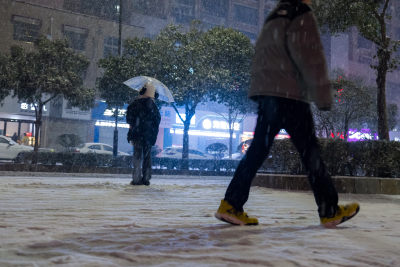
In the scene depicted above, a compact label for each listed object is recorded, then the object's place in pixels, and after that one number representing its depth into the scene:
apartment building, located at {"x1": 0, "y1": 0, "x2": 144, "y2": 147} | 30.66
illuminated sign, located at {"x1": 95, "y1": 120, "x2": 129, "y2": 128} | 35.13
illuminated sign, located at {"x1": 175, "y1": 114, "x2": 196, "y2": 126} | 41.14
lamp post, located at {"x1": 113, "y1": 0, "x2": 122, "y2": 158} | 21.64
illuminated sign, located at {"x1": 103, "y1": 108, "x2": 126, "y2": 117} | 34.58
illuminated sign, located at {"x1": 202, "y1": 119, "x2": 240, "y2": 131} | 43.94
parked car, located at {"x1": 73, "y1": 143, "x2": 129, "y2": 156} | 25.14
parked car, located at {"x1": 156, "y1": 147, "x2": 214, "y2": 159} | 30.19
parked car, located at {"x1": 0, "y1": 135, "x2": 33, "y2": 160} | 21.11
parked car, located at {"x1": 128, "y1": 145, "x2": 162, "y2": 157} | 23.89
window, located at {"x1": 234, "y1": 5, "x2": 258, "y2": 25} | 51.69
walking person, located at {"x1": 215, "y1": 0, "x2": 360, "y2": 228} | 3.10
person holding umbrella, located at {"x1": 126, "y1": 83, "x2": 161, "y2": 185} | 7.91
